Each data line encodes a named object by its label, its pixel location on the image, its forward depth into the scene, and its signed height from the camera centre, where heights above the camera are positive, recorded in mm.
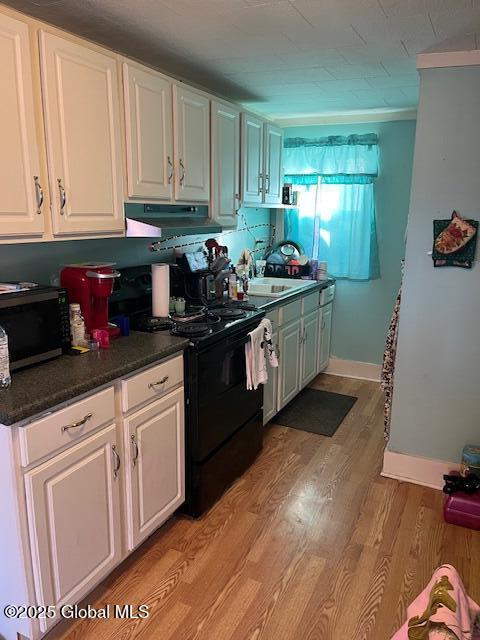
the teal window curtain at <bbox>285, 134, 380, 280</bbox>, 4098 +84
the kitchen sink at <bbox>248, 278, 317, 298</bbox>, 3912 -611
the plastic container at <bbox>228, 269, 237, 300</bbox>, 3258 -514
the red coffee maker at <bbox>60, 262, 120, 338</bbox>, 2105 -337
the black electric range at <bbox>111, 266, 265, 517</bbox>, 2271 -873
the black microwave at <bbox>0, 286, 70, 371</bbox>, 1698 -426
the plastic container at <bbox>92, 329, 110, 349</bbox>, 2061 -545
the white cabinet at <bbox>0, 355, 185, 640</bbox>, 1502 -983
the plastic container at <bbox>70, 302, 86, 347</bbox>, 2023 -493
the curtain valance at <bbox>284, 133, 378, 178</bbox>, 4043 +460
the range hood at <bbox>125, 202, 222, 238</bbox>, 2244 -63
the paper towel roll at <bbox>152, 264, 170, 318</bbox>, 2590 -428
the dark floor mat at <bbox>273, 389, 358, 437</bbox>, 3504 -1522
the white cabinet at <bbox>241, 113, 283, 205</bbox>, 3286 +344
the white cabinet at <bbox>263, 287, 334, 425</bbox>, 3273 -1039
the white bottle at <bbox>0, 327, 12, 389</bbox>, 1590 -511
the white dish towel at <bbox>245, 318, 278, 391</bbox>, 2656 -806
